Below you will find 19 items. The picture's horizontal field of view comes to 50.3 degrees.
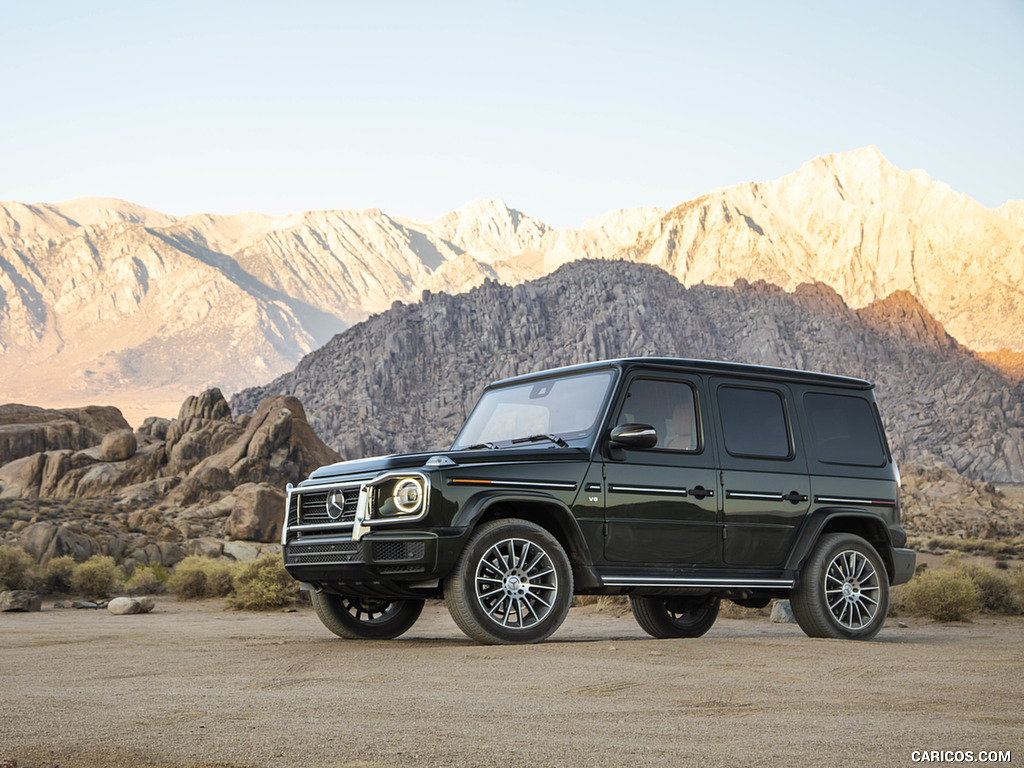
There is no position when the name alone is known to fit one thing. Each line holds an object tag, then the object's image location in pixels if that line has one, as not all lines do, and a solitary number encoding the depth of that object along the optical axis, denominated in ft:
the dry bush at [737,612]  53.67
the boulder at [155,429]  192.85
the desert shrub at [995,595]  56.85
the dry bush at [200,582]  70.49
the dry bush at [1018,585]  58.49
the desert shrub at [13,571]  73.77
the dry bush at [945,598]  49.96
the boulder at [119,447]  175.52
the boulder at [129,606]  56.80
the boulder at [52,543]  94.38
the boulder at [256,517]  128.26
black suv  28.48
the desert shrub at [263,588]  59.98
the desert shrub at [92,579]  76.33
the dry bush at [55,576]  76.69
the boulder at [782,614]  50.72
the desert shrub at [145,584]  78.33
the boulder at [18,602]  59.21
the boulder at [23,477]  166.30
